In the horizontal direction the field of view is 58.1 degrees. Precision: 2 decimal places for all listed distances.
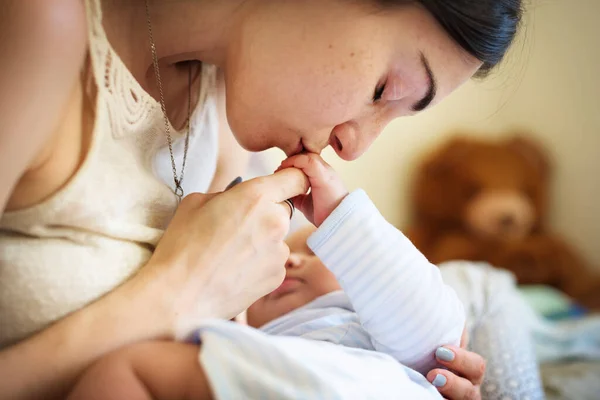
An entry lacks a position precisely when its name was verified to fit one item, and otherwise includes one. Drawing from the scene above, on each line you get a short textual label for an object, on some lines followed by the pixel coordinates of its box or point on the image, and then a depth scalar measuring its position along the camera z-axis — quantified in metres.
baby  0.53
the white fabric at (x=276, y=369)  0.52
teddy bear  2.04
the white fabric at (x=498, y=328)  0.96
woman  0.58
